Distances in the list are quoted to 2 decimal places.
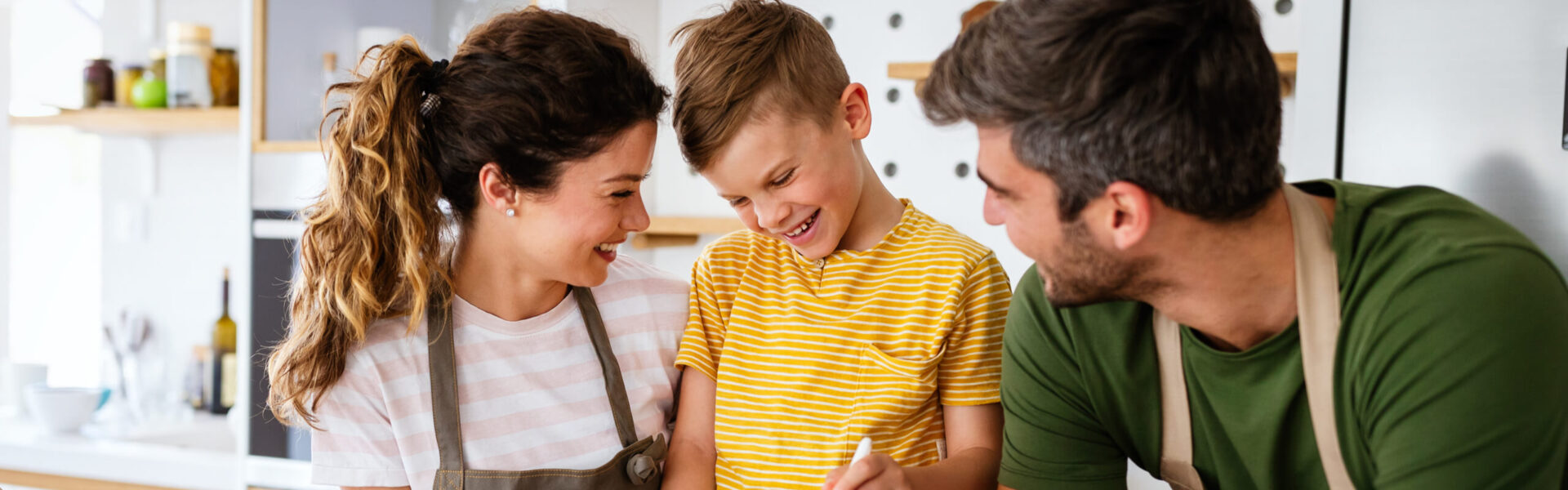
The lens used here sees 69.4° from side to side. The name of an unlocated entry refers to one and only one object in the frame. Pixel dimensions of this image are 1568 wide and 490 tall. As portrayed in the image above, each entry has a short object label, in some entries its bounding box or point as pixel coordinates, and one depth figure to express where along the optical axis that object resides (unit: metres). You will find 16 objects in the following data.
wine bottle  3.01
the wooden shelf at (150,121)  2.88
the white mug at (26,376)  3.21
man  0.89
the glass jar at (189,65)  2.84
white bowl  2.93
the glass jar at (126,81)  3.05
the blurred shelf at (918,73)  1.96
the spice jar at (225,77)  2.91
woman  1.25
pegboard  2.38
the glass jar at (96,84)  3.10
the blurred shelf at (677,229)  2.35
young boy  1.23
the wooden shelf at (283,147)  2.51
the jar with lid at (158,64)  3.00
